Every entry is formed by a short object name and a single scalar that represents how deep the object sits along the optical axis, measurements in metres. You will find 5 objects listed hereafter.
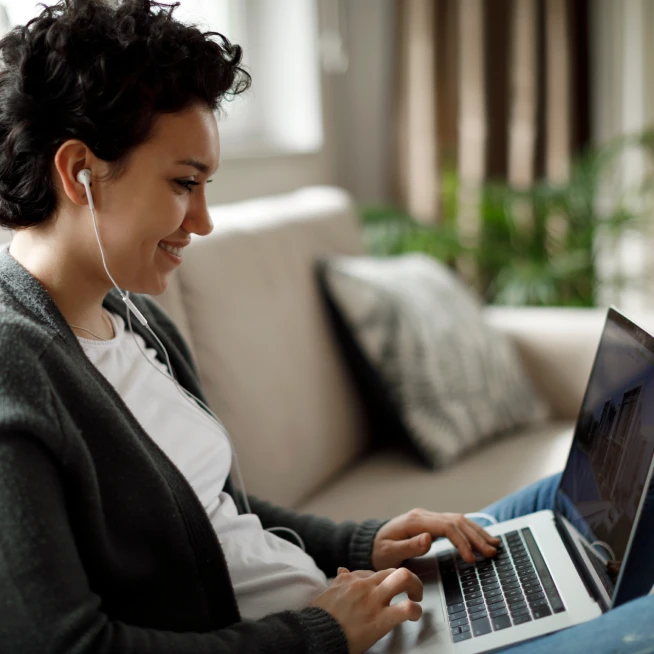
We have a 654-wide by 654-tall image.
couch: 1.42
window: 2.47
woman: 0.71
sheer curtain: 2.81
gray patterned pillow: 1.69
